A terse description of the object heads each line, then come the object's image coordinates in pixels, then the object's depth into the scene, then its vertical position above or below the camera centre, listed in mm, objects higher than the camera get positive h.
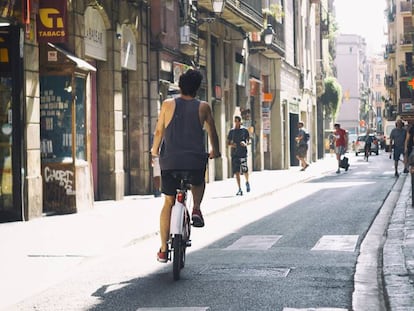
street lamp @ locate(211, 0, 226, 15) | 26719 +3718
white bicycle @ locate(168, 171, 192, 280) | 8773 -672
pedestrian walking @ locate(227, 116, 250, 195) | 22453 +68
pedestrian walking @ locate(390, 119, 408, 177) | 30875 +119
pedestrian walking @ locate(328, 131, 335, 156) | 77494 -219
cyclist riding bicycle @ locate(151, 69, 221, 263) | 8953 +77
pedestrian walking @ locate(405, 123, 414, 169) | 20922 +101
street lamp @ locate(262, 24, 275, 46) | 36844 +4032
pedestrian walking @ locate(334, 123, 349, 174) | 36969 +144
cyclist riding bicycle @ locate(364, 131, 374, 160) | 53906 +133
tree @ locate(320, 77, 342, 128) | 69438 +3382
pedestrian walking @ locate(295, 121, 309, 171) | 39438 +111
